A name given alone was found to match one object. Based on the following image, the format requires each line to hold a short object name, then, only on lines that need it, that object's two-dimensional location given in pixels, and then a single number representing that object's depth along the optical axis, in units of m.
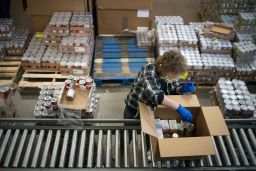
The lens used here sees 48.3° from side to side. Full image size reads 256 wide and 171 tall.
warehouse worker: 2.95
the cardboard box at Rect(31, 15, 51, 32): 6.47
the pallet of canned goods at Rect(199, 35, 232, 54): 5.76
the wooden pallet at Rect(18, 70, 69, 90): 5.60
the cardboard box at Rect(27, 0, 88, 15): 6.26
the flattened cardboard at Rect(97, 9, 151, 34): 6.57
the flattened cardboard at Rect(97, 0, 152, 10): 6.41
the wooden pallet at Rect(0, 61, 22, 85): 5.79
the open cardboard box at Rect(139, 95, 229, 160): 2.45
